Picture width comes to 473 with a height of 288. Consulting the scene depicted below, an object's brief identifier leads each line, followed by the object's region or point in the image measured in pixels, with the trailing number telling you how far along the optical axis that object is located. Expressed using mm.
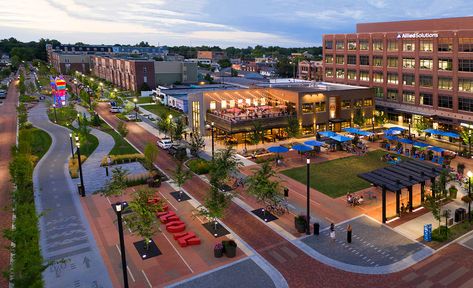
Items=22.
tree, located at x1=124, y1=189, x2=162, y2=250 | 28297
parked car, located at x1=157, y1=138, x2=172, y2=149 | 61344
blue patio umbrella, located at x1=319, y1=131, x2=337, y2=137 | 59856
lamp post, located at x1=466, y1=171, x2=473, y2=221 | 33366
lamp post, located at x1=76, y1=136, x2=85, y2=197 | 40750
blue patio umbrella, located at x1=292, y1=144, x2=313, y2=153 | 53531
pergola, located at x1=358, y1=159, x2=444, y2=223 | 33281
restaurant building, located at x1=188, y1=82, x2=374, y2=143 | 65750
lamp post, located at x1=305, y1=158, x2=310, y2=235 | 31416
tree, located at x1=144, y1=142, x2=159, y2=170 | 46812
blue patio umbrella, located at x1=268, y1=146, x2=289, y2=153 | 52600
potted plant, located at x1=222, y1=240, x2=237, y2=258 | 27859
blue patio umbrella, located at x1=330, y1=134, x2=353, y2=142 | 57406
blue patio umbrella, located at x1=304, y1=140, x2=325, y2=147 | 55375
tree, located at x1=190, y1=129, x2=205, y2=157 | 54406
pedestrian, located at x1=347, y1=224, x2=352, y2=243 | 29973
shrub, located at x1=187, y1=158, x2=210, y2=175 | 48722
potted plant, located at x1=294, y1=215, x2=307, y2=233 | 31434
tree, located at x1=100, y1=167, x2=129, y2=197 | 36750
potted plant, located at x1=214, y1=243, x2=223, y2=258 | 27961
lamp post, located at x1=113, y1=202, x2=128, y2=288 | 20545
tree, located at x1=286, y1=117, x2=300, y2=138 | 62656
